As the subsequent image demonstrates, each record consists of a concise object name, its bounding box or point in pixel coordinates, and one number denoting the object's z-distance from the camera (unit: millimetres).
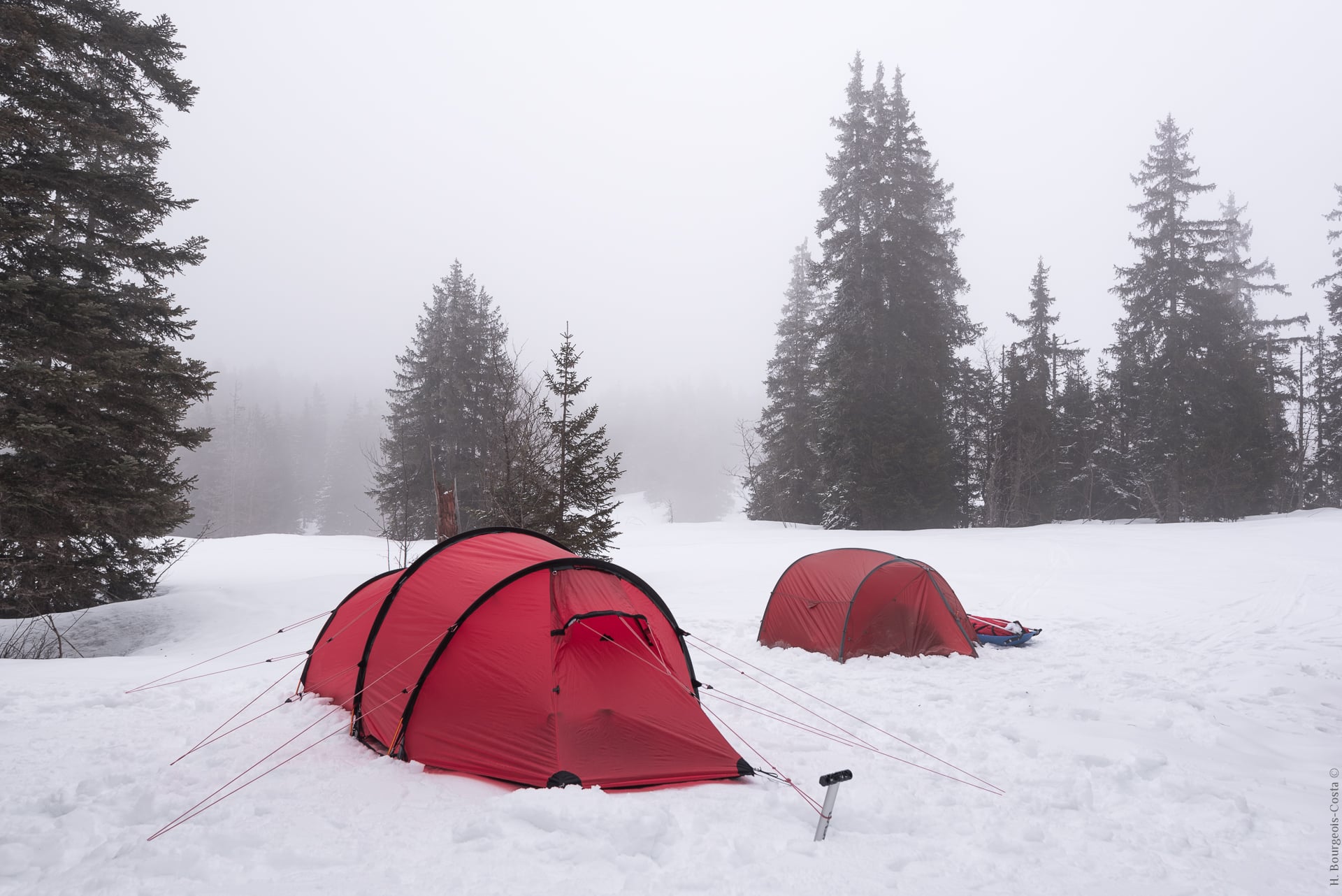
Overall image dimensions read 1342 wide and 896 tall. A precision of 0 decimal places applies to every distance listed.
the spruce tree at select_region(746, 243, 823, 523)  29500
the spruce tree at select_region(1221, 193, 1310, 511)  26312
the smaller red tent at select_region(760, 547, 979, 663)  8328
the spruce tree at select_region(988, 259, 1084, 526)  26875
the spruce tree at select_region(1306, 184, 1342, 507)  26094
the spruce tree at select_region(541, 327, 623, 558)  13133
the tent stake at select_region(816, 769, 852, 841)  3547
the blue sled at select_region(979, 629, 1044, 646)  8898
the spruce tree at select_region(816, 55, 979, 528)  25297
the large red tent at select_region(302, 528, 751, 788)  4480
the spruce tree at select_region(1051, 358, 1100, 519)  28250
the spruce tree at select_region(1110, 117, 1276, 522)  25188
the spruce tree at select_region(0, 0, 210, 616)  8070
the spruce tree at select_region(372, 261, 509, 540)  25859
